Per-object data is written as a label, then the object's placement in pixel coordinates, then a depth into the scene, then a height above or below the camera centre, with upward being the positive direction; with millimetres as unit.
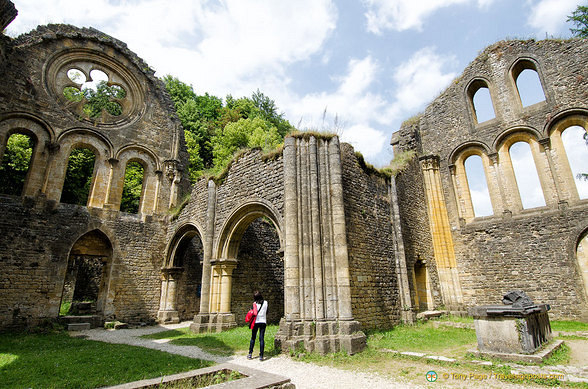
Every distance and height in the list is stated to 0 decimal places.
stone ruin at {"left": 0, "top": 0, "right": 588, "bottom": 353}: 9438 +3139
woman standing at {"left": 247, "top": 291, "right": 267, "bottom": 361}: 6836 -378
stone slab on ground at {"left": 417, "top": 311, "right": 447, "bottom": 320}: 11527 -546
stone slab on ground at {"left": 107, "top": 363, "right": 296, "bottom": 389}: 3600 -844
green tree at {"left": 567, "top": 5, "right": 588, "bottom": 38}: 16750 +13389
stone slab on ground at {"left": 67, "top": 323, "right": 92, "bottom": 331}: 11727 -708
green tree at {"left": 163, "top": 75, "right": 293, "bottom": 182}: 24953 +14828
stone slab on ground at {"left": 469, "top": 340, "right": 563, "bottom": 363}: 5707 -996
